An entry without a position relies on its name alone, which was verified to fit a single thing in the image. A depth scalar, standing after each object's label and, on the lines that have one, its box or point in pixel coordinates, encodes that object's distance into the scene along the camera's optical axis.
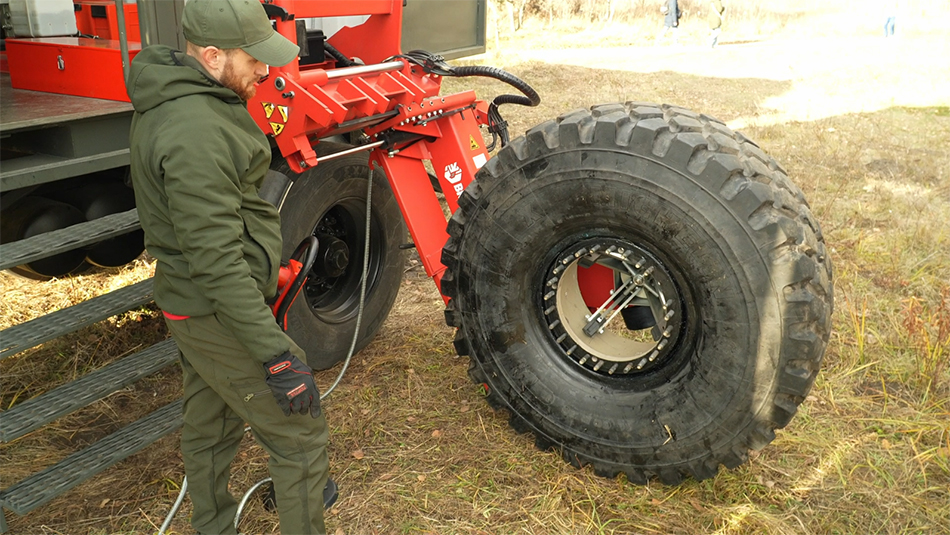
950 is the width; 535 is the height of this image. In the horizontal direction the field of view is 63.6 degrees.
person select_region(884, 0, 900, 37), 21.88
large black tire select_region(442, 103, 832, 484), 2.80
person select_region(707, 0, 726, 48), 19.02
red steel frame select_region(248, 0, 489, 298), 3.22
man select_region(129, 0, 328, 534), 2.26
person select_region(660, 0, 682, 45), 20.27
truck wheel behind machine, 3.83
